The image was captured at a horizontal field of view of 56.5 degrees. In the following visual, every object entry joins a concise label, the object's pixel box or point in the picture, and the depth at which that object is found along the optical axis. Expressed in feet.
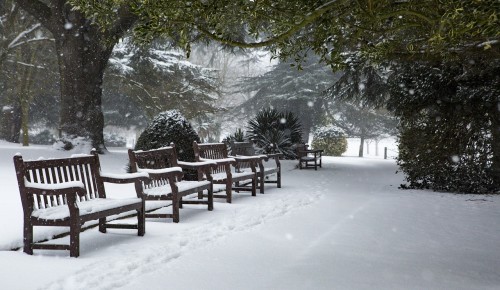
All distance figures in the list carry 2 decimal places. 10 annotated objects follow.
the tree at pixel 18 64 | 61.52
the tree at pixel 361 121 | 117.91
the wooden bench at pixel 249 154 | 34.12
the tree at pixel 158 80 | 74.28
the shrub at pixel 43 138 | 111.03
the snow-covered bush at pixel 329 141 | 105.19
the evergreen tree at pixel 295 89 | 102.53
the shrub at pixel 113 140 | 126.31
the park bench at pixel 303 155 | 55.58
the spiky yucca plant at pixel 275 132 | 64.54
